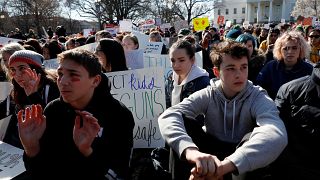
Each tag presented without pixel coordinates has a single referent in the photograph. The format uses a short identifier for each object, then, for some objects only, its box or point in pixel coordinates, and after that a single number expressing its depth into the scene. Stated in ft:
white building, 233.50
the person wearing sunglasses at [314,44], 17.19
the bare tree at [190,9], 154.37
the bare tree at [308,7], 131.18
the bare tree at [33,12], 88.35
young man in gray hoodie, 5.27
